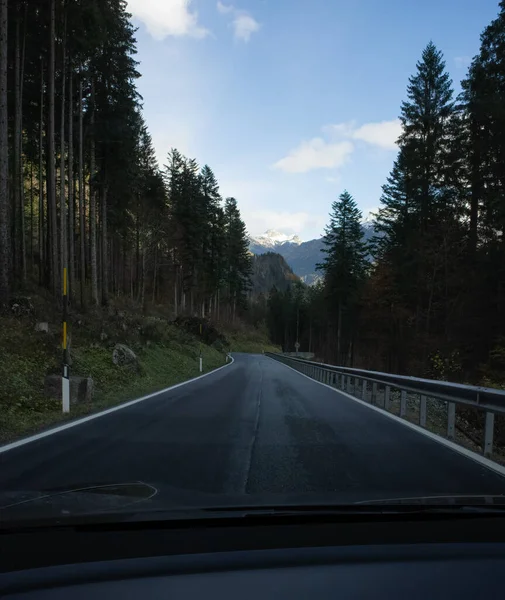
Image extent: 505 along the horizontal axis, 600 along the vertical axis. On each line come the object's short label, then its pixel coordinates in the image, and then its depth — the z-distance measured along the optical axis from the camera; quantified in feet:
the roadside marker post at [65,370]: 35.70
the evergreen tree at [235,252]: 270.51
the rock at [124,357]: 62.08
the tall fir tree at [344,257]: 178.60
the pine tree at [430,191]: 94.26
